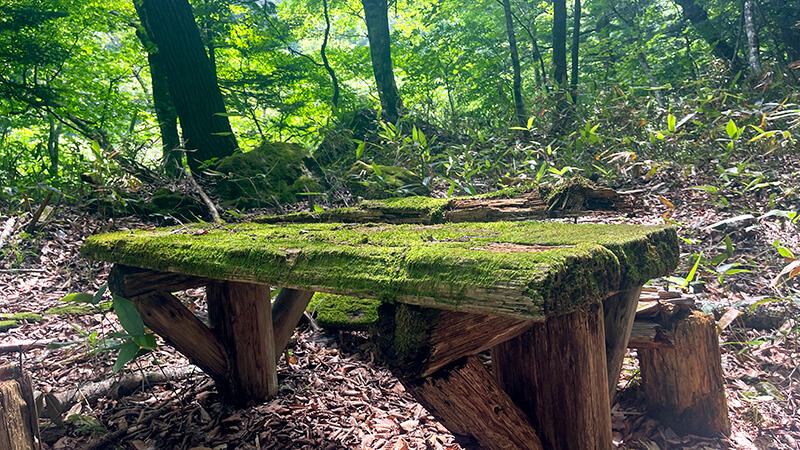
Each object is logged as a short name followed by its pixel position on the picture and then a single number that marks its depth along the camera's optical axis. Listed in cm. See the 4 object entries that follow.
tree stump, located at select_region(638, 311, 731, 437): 228
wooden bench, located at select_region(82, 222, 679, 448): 102
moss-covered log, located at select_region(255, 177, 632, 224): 247
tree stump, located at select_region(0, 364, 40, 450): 126
